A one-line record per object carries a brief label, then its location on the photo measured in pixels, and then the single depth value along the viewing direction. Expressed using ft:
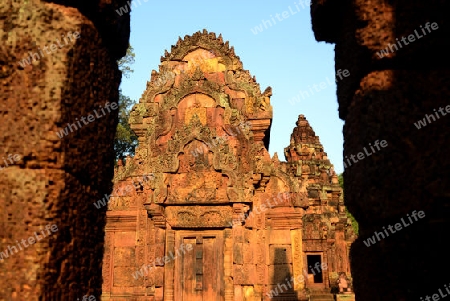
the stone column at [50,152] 7.29
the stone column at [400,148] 7.39
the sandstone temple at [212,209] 39.19
